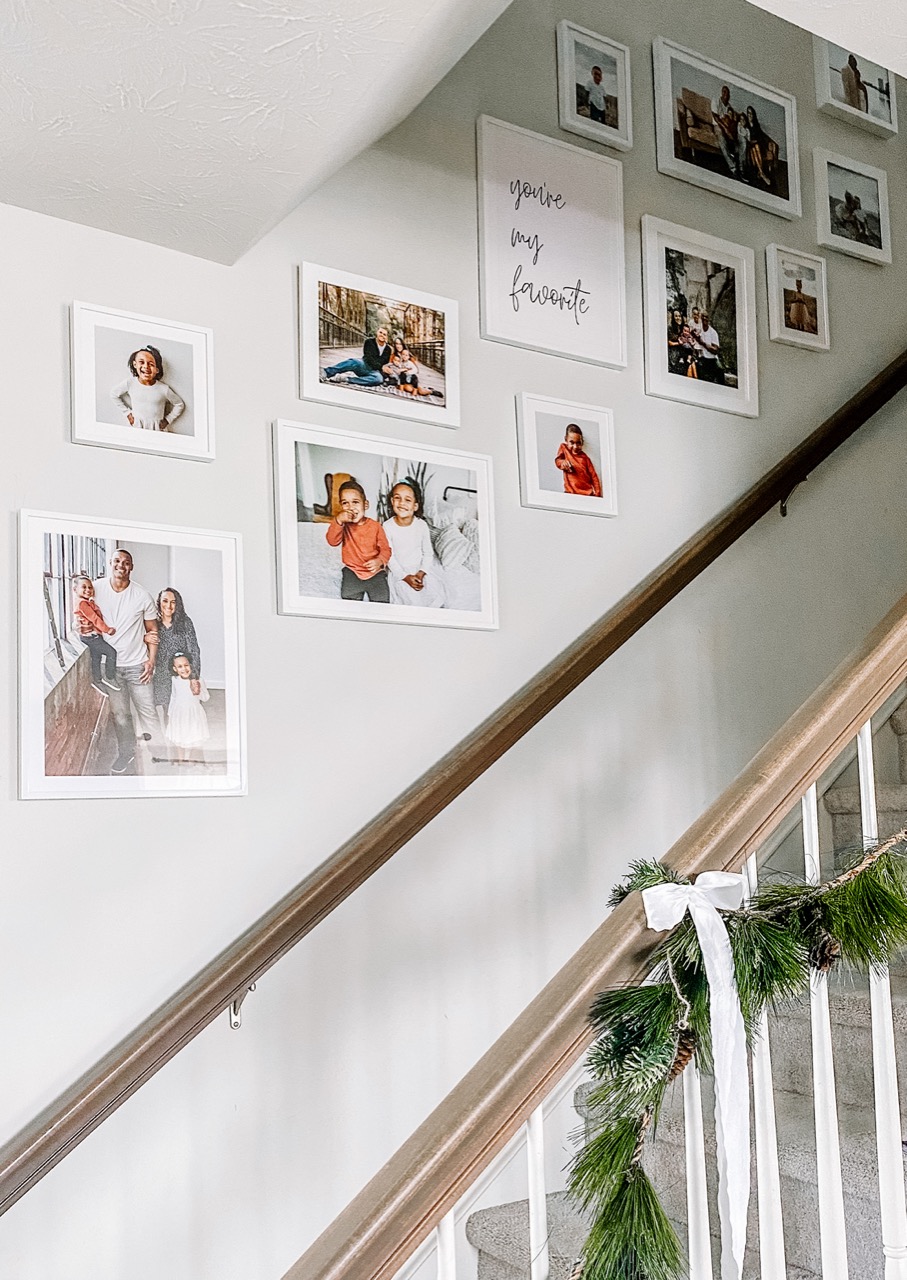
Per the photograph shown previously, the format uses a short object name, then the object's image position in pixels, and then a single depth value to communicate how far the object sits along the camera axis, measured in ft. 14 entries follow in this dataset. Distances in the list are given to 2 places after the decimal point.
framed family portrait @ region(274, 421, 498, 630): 7.43
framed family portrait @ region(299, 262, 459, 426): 7.65
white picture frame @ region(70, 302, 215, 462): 6.79
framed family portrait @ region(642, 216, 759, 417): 9.20
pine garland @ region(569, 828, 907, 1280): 3.22
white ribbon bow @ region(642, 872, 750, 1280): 3.54
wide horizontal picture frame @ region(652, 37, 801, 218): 9.40
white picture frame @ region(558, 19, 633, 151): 8.86
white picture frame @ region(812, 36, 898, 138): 10.38
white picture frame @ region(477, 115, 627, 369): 8.45
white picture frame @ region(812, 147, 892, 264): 10.34
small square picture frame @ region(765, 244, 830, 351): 9.91
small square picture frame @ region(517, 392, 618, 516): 8.44
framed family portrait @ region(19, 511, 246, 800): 6.48
